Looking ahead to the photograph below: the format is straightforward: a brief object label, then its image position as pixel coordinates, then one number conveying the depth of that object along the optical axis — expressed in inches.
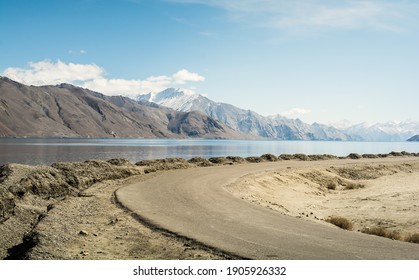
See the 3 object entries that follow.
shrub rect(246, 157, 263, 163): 2322.8
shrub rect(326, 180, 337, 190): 1667.1
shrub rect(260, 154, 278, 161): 2422.2
